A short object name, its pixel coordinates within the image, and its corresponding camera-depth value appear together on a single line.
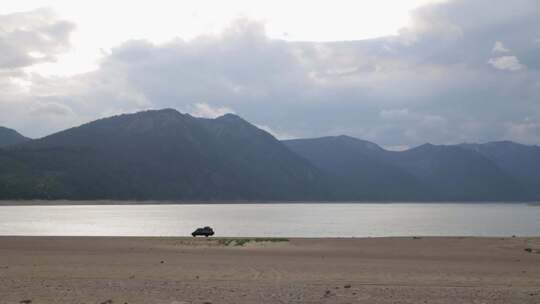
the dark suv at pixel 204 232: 66.94
